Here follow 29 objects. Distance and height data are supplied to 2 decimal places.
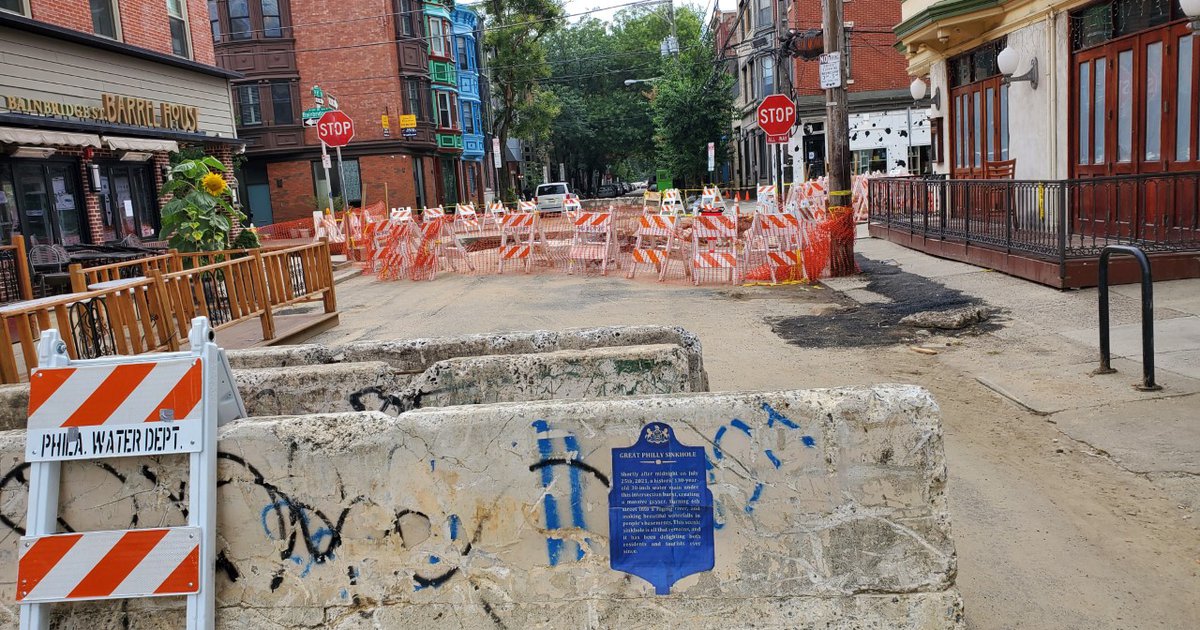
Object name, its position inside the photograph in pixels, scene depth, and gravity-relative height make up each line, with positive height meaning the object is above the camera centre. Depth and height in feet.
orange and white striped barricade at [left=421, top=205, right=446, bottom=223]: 89.56 -0.12
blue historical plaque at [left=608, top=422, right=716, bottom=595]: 10.83 -3.73
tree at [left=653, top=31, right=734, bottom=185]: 171.01 +15.07
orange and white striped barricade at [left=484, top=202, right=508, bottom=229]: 96.04 -0.77
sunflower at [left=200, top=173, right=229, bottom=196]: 41.34 +2.01
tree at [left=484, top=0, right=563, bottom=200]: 178.60 +31.75
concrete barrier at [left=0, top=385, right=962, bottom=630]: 10.78 -3.68
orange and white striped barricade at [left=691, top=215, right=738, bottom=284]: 50.85 -3.20
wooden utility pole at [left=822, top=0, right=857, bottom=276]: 48.73 +1.98
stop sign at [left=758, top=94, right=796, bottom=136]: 59.26 +4.58
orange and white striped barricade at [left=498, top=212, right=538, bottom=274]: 61.57 -1.98
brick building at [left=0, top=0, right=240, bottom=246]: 54.95 +8.65
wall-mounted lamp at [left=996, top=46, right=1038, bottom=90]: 50.86 +5.71
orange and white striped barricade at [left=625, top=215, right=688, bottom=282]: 53.72 -2.93
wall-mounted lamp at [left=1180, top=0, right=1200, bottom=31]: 33.45 +5.35
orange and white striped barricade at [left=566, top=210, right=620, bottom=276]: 58.85 -2.85
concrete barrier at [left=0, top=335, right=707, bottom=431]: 15.11 -2.85
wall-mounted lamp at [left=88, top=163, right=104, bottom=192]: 61.05 +4.02
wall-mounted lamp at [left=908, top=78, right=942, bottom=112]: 71.31 +6.50
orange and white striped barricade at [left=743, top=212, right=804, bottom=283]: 49.39 -2.99
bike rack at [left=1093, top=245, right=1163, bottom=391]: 21.58 -3.95
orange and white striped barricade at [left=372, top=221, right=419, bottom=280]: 63.16 -2.47
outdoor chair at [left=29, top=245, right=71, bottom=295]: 50.89 -1.18
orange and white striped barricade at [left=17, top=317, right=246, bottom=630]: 10.59 -2.80
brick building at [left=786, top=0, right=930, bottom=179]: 144.36 +16.34
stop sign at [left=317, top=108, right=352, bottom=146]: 76.48 +7.57
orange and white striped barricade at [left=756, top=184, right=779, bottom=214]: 61.82 -1.07
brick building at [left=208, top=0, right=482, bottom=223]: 141.08 +20.66
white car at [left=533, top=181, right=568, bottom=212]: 149.69 +1.03
